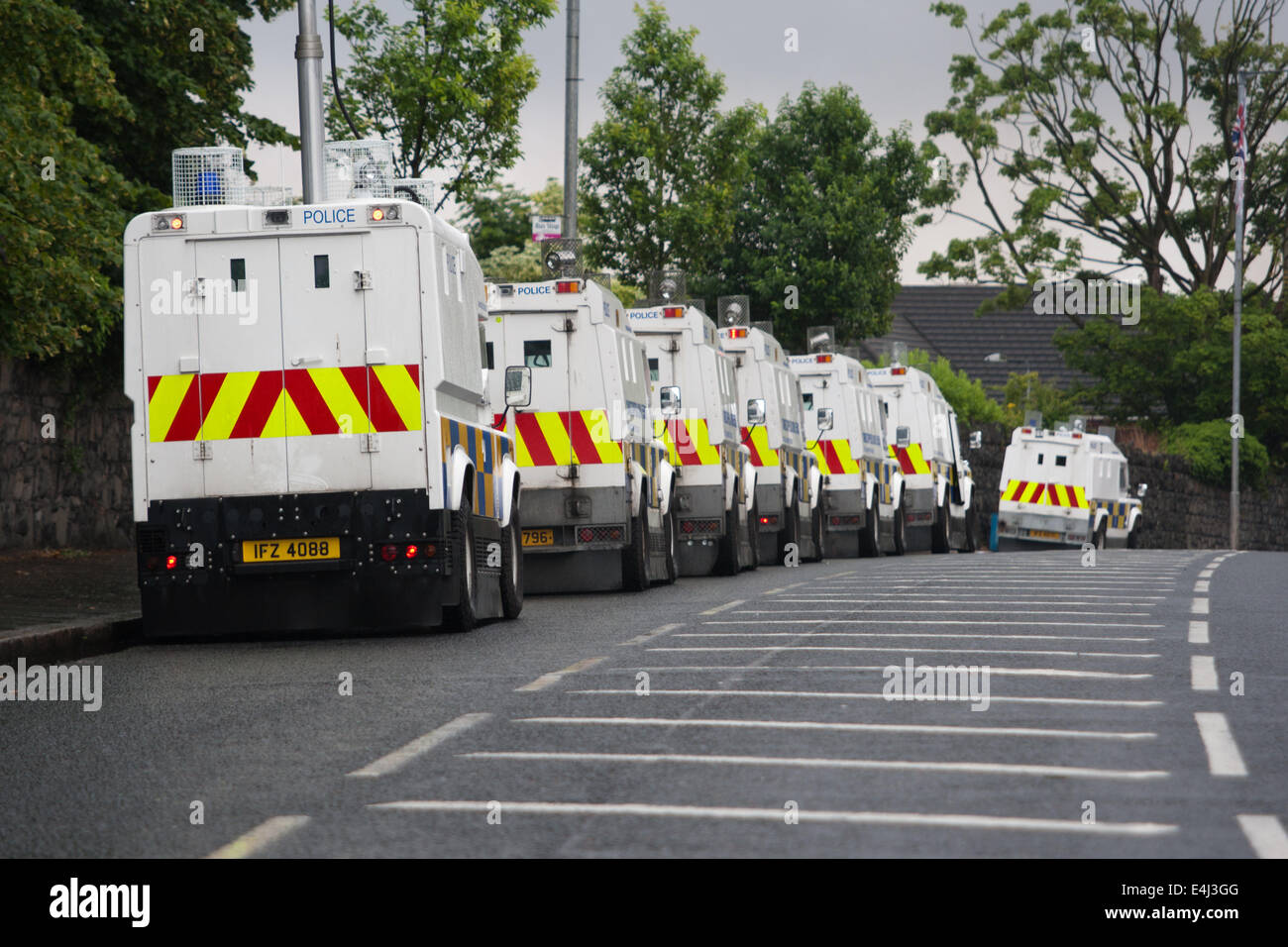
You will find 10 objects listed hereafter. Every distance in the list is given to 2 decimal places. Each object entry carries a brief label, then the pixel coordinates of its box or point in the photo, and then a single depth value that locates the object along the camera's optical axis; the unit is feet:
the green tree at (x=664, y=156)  112.57
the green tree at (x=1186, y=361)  172.55
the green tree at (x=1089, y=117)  167.53
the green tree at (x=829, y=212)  137.59
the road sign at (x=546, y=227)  65.82
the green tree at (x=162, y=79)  72.33
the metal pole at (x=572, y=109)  90.48
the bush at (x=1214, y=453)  177.99
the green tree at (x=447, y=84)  82.99
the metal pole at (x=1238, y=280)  155.94
